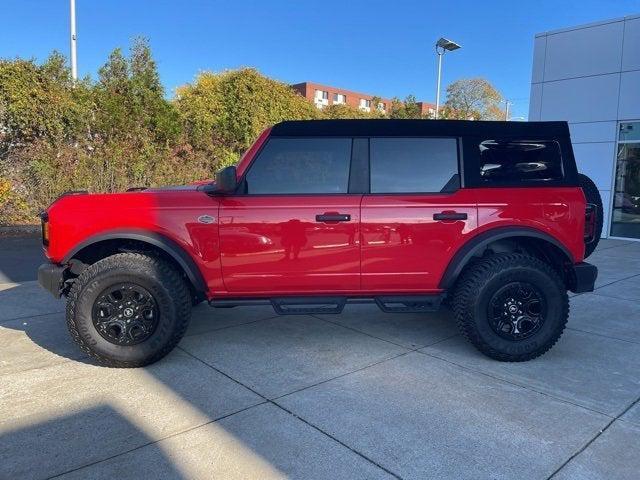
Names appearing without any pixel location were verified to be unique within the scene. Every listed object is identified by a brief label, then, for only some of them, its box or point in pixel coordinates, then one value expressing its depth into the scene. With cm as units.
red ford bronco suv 369
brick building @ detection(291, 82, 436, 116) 7000
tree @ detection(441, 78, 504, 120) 4850
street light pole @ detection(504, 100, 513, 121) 5028
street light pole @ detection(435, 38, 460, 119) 2166
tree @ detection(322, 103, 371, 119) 2333
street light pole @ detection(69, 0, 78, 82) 1313
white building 1131
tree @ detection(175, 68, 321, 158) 1311
